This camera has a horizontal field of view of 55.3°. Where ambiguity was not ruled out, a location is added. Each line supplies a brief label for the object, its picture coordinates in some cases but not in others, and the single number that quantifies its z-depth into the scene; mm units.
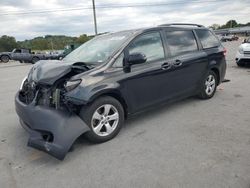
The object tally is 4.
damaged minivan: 3189
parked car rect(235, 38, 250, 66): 9836
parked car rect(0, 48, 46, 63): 23062
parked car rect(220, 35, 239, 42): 63297
